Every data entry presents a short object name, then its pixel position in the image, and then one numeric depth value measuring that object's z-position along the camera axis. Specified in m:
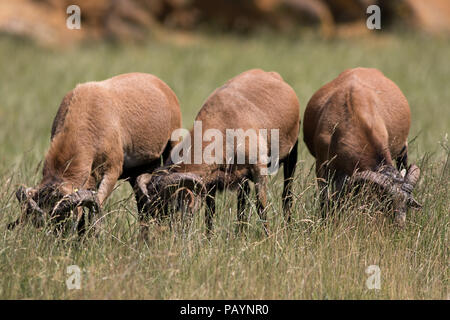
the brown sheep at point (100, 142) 13.28
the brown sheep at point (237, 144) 13.99
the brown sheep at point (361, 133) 13.87
